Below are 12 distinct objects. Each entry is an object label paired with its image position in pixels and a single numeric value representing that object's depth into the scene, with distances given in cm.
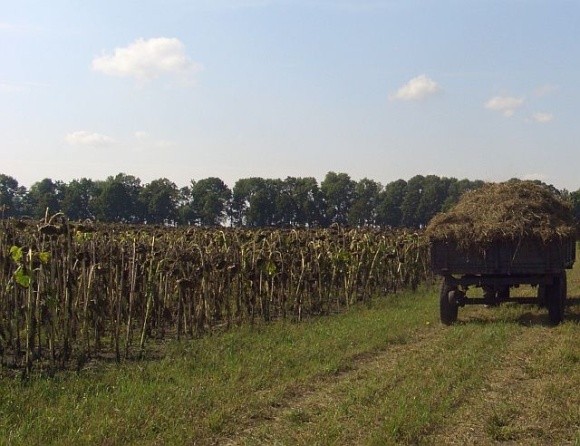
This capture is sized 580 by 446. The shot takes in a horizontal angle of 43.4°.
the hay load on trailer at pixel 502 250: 1097
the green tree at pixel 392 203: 8269
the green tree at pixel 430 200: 8388
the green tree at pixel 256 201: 7181
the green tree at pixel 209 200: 6903
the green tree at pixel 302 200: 7169
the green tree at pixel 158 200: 6681
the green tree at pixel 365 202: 7731
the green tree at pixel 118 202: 6444
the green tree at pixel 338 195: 7790
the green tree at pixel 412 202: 8269
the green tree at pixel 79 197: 6184
